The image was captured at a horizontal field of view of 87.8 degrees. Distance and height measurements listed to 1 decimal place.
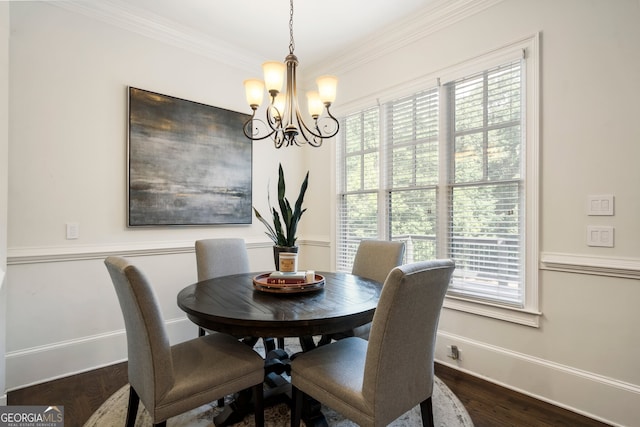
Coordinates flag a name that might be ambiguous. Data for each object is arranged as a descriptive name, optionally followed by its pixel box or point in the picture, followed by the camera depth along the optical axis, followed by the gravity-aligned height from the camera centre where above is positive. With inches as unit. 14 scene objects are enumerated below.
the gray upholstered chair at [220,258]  100.2 -13.9
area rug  72.7 -46.1
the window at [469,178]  88.7 +11.2
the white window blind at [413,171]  109.6 +14.7
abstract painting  109.0 +18.0
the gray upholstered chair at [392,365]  49.7 -25.2
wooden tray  74.0 -16.6
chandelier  78.1 +30.0
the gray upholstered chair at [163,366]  53.4 -27.7
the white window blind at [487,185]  90.6 +8.3
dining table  57.7 -18.2
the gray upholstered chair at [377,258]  96.4 -13.4
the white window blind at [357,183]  129.3 +12.4
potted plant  94.5 -2.3
